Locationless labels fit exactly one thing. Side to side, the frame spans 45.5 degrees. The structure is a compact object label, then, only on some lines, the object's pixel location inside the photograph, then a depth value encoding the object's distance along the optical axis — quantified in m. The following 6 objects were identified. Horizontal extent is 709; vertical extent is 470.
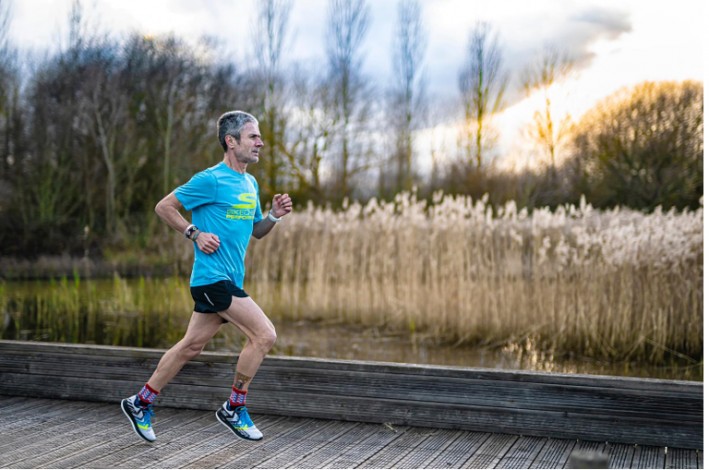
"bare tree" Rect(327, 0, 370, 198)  21.00
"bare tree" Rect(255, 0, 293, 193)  19.66
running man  3.48
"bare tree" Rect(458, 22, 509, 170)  22.30
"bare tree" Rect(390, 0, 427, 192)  23.17
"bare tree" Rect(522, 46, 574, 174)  22.56
